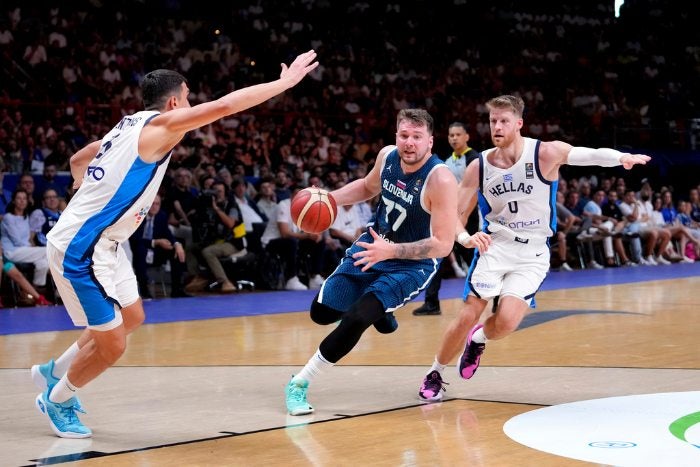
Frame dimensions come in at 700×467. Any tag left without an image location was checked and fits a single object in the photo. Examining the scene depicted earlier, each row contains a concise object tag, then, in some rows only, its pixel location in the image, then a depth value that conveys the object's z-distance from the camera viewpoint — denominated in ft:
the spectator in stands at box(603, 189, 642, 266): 58.75
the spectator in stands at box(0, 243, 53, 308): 36.29
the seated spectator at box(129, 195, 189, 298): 38.68
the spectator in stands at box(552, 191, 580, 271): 54.29
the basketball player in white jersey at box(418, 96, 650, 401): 20.01
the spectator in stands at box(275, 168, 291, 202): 45.68
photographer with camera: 41.52
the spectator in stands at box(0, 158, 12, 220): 39.96
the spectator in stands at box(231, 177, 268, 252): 43.45
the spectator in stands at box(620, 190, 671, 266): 59.72
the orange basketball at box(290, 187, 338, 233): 18.42
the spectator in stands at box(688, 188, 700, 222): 65.36
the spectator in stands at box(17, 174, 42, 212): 38.32
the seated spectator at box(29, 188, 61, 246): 37.70
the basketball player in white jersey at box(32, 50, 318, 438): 15.94
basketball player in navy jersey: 18.43
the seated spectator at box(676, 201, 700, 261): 63.41
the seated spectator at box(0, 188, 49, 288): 37.01
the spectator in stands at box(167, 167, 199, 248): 42.68
